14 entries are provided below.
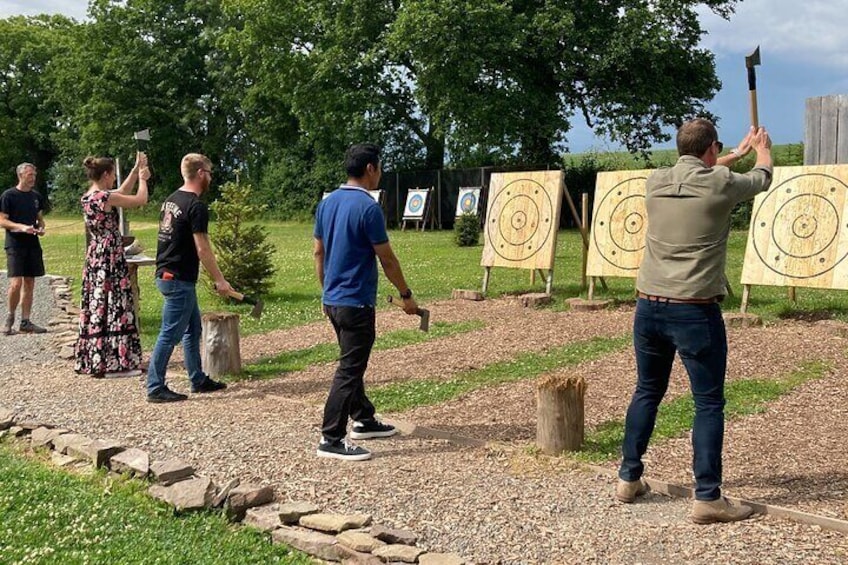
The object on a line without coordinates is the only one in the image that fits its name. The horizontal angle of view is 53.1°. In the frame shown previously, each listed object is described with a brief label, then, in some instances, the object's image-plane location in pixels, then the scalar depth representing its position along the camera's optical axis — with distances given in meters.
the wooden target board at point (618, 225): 12.31
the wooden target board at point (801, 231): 10.42
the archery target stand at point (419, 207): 31.88
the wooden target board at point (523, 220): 13.23
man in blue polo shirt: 5.59
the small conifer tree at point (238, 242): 12.91
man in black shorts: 10.32
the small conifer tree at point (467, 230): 23.33
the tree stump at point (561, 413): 5.67
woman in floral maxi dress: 8.01
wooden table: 8.46
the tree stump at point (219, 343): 8.35
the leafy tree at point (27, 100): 54.47
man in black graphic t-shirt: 7.25
